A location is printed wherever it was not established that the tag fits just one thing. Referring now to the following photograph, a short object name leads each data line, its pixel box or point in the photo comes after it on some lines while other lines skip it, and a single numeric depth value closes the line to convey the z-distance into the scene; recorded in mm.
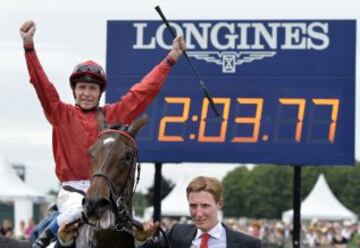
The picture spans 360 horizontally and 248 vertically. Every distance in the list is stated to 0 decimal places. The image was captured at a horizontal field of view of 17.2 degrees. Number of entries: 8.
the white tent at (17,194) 37875
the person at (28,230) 29984
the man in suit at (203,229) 7797
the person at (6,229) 21666
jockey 8550
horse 7633
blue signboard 15023
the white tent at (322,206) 50250
